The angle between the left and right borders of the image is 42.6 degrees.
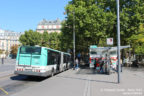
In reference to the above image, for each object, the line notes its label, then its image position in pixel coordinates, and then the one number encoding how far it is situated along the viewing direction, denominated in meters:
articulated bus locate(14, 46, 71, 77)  13.21
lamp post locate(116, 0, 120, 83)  11.02
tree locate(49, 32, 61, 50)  74.38
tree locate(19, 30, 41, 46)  77.62
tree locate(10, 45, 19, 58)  101.68
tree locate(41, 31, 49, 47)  78.74
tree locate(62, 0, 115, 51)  25.62
